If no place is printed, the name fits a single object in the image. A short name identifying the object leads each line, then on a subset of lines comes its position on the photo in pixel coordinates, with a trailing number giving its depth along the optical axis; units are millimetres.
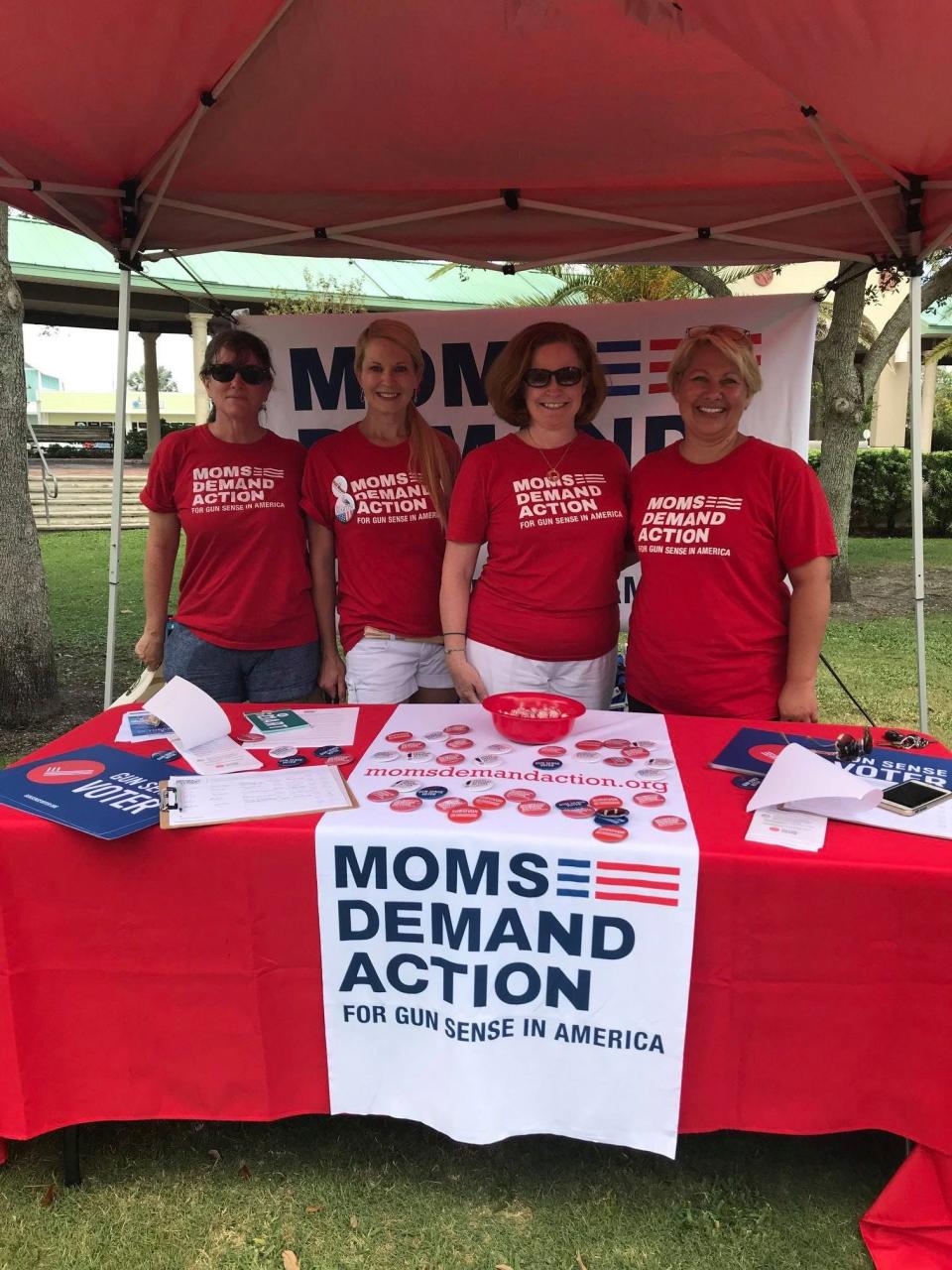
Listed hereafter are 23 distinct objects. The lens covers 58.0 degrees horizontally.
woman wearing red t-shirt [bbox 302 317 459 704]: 2533
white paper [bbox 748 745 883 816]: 1472
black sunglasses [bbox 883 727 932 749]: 1928
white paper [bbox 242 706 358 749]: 1940
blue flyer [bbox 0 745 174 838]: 1506
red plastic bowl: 1877
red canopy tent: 1941
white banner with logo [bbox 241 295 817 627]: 3492
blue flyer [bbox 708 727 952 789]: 1721
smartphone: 1538
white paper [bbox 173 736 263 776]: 1767
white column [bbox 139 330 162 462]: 18312
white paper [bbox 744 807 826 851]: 1429
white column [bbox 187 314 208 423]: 14984
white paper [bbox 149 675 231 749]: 1871
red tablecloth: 1393
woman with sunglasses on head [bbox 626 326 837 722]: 2129
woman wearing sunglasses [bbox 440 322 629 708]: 2293
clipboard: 1522
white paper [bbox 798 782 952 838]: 1473
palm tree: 9188
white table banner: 1420
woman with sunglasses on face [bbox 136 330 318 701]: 2562
